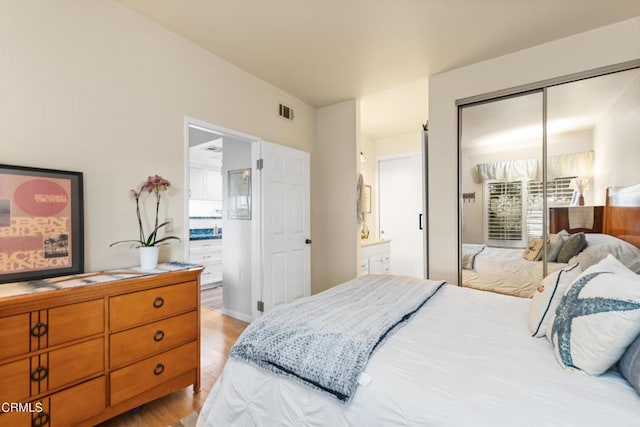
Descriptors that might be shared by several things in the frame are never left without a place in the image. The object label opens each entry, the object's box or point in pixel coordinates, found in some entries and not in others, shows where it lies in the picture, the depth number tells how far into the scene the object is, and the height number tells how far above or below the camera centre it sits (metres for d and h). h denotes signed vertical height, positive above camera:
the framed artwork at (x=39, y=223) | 1.55 -0.05
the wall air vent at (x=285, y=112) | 3.49 +1.27
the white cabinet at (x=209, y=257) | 4.85 -0.75
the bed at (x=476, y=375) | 0.89 -0.58
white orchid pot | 1.96 -0.30
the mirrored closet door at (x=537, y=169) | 2.28 +0.40
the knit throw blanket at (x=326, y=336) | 1.08 -0.54
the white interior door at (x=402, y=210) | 4.99 +0.06
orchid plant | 2.08 +0.15
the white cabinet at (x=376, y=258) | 4.02 -0.67
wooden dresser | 1.31 -0.72
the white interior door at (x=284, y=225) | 3.19 -0.13
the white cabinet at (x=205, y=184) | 5.60 +0.61
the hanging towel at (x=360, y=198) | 3.75 +0.22
